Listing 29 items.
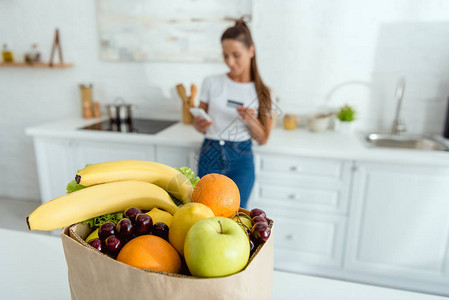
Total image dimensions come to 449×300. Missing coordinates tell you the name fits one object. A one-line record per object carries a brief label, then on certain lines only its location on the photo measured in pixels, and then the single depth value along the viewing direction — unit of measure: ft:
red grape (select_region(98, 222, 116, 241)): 1.72
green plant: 7.43
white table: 2.28
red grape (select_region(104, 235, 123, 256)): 1.64
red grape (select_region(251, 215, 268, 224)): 1.78
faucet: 7.43
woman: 5.83
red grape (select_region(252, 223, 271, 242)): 1.59
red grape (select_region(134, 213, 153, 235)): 1.75
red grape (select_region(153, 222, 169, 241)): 1.77
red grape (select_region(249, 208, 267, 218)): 1.87
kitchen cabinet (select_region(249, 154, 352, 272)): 6.41
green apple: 1.39
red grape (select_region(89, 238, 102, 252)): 1.63
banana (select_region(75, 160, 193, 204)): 1.96
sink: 7.25
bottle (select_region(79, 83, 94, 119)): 8.84
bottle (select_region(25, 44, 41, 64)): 8.89
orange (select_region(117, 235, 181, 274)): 1.52
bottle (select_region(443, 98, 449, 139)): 7.10
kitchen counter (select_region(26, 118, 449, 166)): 5.94
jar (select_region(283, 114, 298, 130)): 7.74
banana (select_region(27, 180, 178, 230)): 1.70
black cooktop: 7.49
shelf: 8.77
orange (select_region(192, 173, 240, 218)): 1.88
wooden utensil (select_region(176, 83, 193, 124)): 8.07
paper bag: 1.36
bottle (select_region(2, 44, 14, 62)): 9.15
